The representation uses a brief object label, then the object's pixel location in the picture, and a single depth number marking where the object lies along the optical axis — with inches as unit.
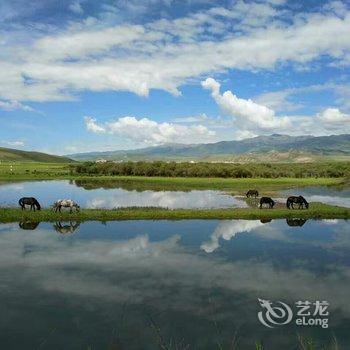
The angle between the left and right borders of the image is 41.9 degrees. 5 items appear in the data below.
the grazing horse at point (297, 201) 1861.2
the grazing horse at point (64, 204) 1637.6
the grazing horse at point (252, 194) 2343.0
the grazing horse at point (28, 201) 1665.7
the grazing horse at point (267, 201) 1873.8
